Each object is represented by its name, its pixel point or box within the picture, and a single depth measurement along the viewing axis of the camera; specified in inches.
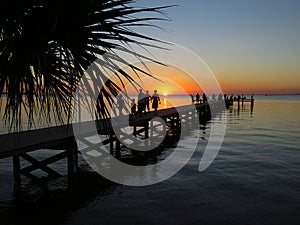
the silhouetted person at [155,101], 799.1
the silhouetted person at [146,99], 760.6
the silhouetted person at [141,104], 716.5
